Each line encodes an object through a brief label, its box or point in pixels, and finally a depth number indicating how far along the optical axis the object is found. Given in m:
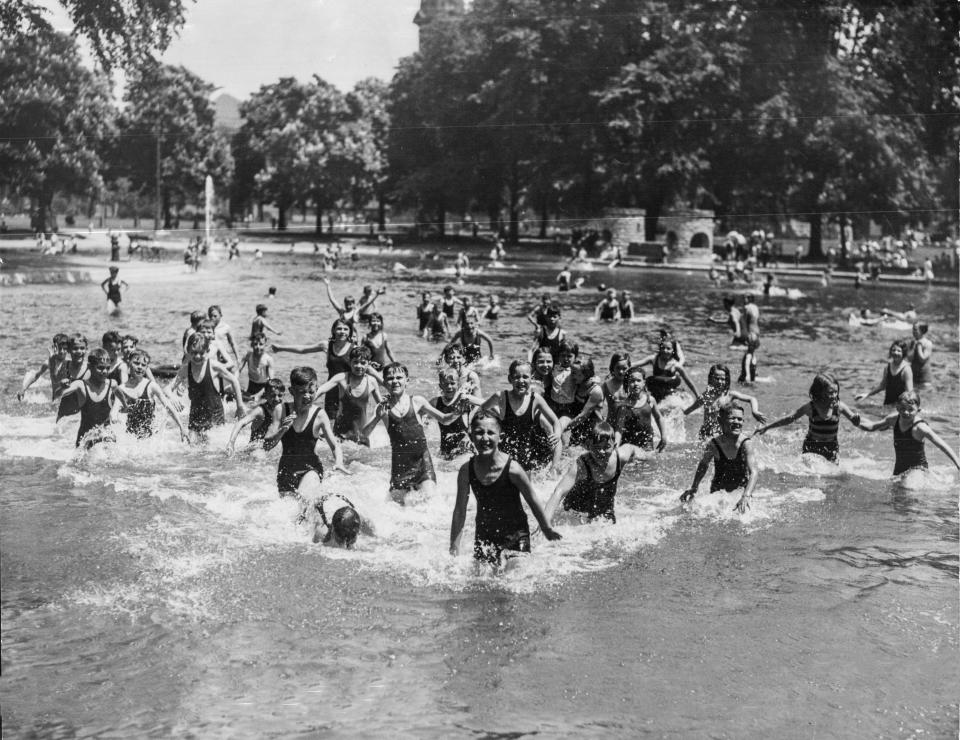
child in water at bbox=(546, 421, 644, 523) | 9.45
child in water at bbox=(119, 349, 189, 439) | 13.20
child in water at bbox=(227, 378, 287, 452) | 11.02
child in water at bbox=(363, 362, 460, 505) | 10.98
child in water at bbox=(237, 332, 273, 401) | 15.65
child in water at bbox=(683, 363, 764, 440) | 12.83
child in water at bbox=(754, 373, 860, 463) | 12.65
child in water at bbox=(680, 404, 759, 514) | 10.72
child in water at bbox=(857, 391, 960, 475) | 12.34
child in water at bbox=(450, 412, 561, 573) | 8.35
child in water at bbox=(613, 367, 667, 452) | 13.36
